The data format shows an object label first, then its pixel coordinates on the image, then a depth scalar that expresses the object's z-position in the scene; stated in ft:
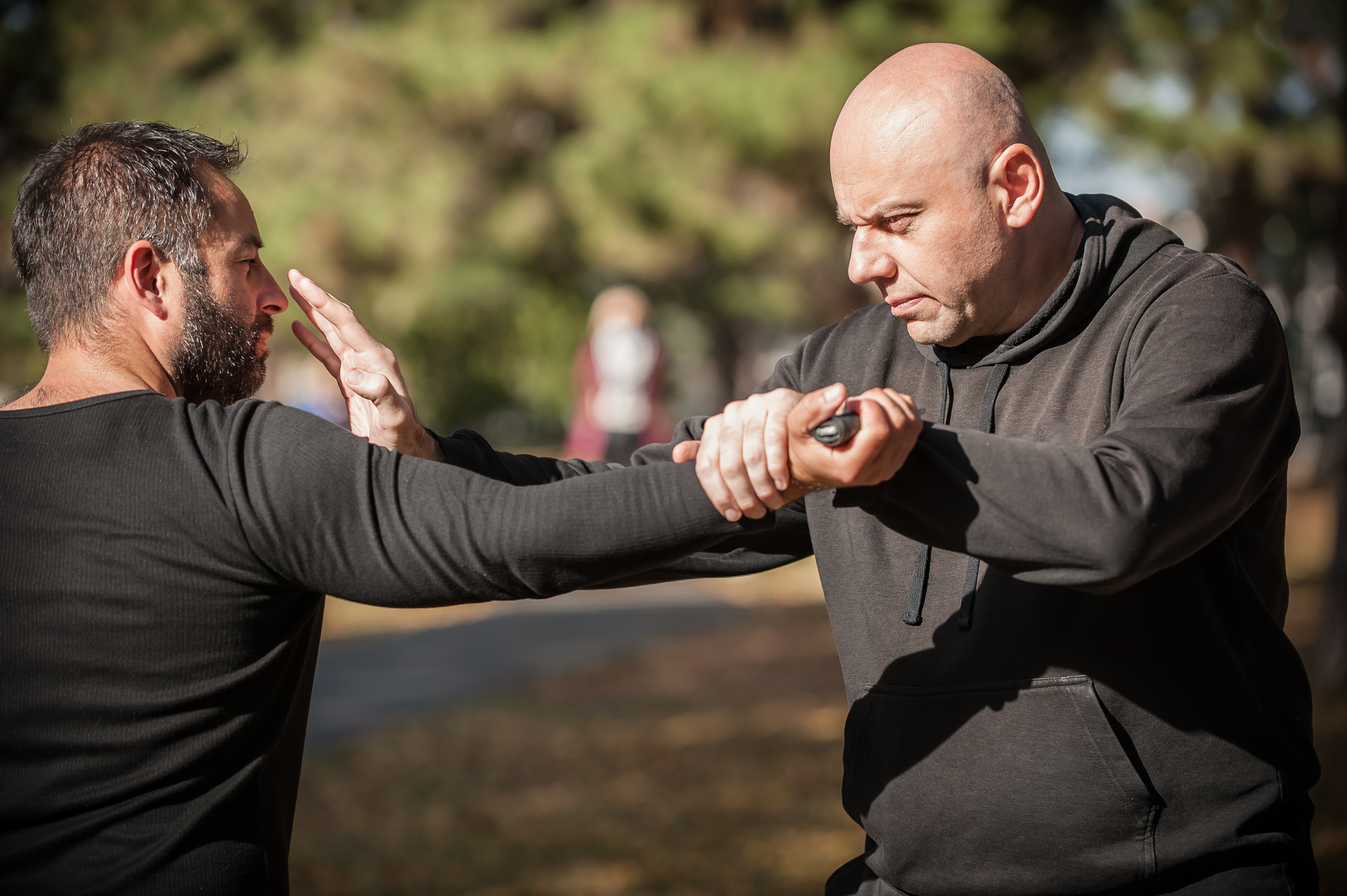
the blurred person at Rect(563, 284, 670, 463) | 33.14
